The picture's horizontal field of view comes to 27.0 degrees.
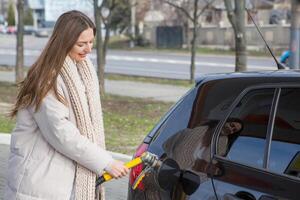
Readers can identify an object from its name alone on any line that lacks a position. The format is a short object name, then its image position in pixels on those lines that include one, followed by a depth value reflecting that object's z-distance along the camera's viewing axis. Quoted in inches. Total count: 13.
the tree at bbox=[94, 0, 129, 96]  594.2
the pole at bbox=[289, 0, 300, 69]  352.5
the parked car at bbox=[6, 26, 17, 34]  3555.6
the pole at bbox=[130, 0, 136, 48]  2258.9
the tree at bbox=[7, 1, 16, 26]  3801.7
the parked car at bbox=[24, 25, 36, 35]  3438.7
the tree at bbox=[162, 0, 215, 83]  832.3
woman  125.3
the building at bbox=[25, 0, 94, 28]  3777.6
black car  114.4
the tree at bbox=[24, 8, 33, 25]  3885.3
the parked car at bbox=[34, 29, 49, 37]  3183.6
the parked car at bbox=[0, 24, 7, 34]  3627.0
